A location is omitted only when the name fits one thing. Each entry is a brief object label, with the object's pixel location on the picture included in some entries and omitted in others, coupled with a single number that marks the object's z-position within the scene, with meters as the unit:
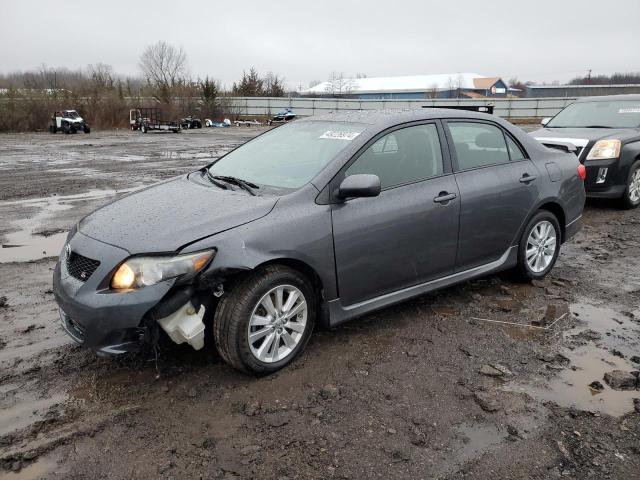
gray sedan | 3.16
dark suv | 8.37
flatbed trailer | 33.12
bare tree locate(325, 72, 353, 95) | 91.69
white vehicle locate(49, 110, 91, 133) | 31.17
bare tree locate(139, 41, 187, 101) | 74.56
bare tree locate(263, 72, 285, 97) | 55.78
